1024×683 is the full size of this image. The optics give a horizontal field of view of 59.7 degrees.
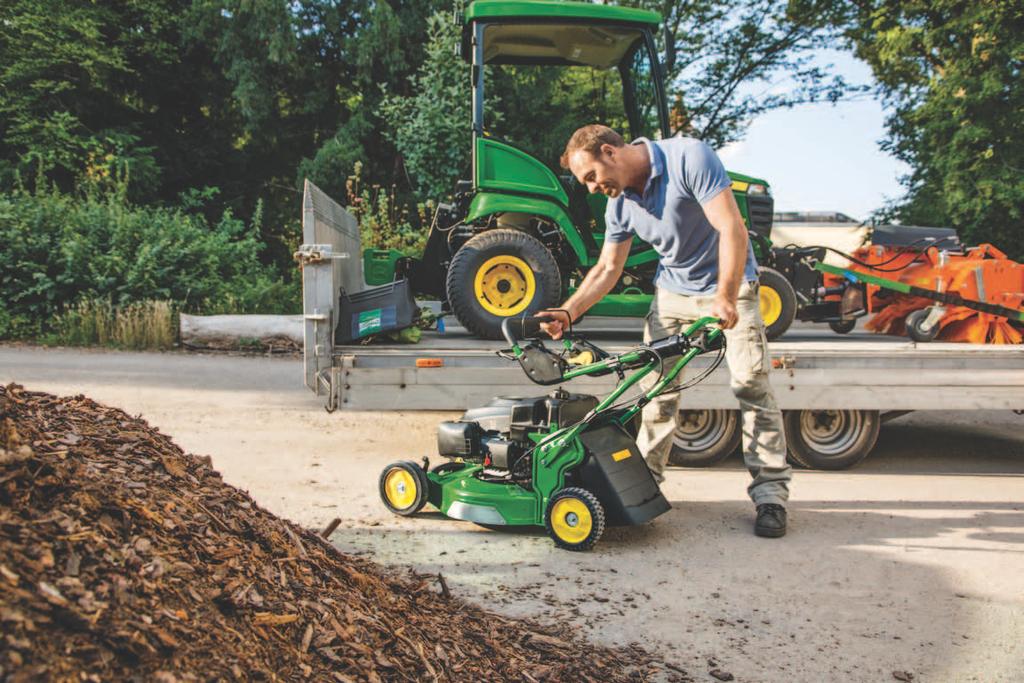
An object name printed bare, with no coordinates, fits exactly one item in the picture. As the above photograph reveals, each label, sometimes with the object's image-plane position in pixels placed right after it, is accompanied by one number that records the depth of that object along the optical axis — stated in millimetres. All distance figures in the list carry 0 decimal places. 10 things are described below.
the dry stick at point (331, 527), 3767
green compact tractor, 6137
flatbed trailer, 5305
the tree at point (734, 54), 18672
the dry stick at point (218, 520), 2594
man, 4012
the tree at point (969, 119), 12500
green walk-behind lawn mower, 4086
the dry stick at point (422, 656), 2429
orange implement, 6473
